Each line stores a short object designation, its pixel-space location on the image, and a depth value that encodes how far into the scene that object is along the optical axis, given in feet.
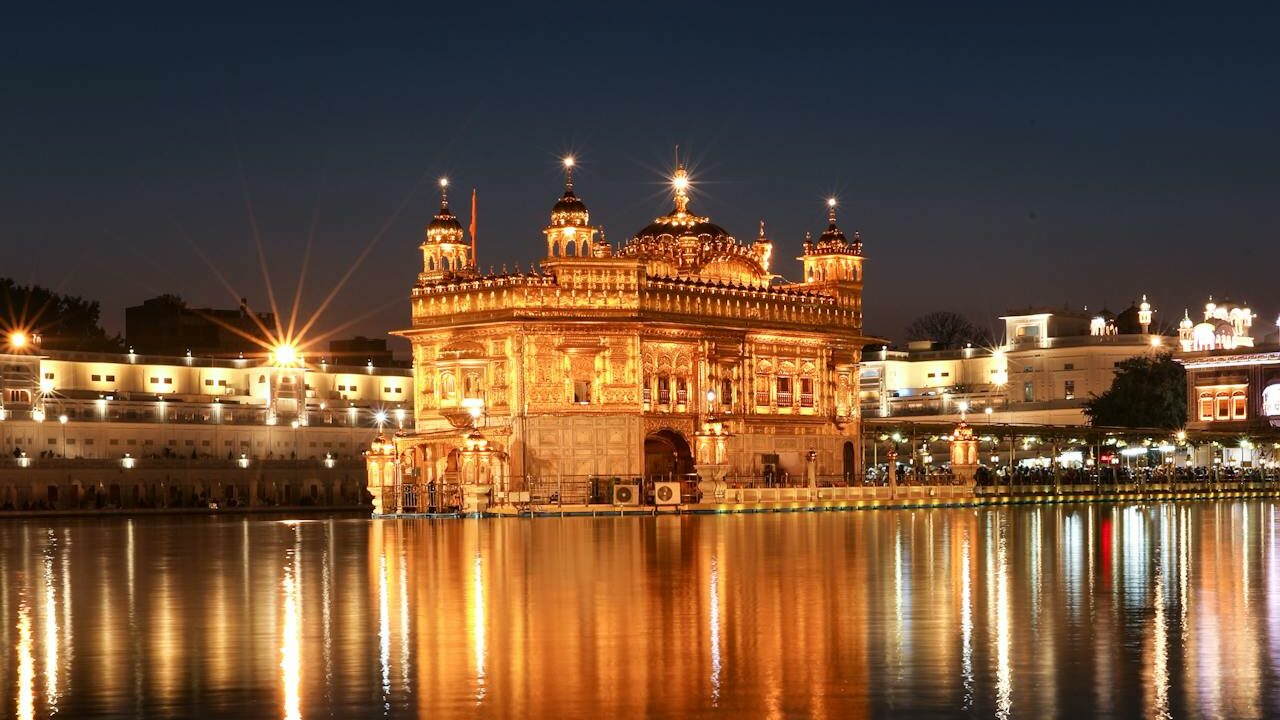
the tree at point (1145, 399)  359.87
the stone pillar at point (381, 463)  206.49
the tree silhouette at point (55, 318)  339.77
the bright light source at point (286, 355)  308.81
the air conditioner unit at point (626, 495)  194.90
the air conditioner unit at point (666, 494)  194.49
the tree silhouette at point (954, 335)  506.89
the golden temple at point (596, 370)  207.92
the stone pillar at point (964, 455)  238.48
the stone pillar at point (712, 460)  201.05
